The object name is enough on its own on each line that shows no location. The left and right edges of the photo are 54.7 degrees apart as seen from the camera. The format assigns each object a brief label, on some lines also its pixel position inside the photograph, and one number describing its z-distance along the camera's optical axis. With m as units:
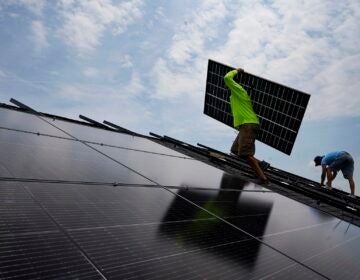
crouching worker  12.72
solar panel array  2.28
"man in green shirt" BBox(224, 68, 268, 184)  8.37
